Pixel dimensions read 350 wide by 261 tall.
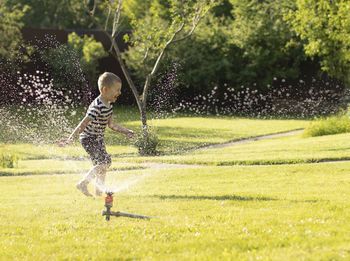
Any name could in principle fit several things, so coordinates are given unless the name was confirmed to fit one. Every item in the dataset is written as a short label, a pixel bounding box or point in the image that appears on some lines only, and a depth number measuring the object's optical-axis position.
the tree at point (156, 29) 16.22
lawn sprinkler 6.14
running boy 6.74
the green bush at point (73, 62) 32.28
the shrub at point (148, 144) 16.12
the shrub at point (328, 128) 20.19
